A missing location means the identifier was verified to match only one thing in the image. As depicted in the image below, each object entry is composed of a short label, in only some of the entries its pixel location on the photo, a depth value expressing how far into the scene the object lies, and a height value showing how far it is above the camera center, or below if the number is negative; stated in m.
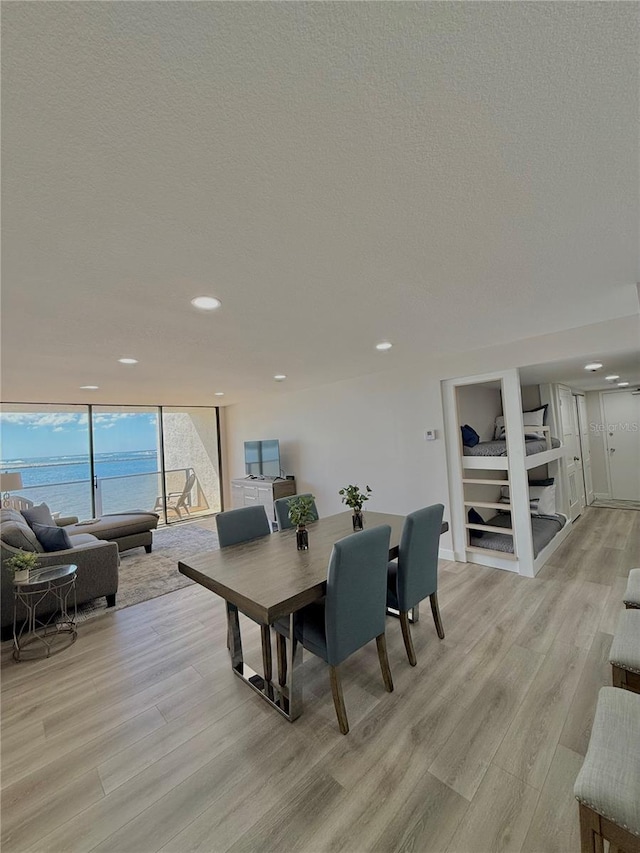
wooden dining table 1.65 -0.73
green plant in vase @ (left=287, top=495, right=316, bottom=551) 2.39 -0.53
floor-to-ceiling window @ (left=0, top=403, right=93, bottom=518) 6.00 +0.11
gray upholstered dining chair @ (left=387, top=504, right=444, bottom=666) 2.20 -0.86
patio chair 6.98 -0.99
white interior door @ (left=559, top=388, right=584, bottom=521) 5.17 -0.31
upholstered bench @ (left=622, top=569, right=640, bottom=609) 1.83 -0.91
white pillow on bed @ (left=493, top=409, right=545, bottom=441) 4.58 +0.15
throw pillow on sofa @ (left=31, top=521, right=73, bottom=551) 3.25 -0.77
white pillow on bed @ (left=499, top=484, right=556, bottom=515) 4.57 -0.91
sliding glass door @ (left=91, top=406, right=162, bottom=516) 6.25 -0.07
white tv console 5.79 -0.78
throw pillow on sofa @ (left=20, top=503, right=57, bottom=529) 4.11 -0.70
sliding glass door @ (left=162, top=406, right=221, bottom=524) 7.18 -0.21
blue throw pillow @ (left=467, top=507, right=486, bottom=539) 4.00 -0.98
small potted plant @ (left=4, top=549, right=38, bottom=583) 2.62 -0.82
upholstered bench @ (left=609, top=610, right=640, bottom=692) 1.43 -0.98
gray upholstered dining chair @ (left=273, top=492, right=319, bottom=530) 3.20 -0.62
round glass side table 2.64 -1.32
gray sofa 2.84 -0.94
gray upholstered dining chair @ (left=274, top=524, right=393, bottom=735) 1.73 -0.91
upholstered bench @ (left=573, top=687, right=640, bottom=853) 0.90 -0.99
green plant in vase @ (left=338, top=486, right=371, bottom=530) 2.82 -0.50
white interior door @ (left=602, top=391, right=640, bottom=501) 6.07 -0.24
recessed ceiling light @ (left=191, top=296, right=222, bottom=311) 2.03 +0.91
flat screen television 6.00 -0.18
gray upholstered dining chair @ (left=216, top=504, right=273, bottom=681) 2.69 -0.63
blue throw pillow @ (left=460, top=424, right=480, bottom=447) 4.01 +0.00
